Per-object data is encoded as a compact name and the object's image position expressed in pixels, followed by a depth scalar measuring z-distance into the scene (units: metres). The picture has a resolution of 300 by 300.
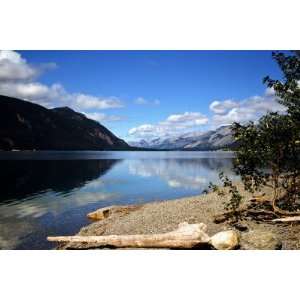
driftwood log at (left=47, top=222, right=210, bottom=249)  10.13
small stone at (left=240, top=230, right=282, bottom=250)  9.80
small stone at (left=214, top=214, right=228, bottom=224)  12.98
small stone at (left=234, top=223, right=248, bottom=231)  11.76
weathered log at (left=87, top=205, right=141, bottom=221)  17.84
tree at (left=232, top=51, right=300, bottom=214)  11.30
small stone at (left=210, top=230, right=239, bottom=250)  10.05
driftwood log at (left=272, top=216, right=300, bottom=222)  11.20
